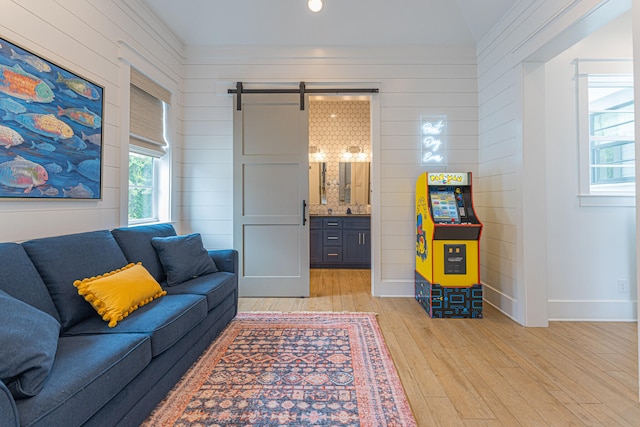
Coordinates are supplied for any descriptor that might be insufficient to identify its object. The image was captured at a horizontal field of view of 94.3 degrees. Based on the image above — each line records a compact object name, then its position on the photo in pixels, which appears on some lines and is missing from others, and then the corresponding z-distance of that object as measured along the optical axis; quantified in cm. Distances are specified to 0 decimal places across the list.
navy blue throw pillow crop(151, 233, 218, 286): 248
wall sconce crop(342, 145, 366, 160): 579
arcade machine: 298
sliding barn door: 367
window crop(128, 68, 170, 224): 292
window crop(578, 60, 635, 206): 286
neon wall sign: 369
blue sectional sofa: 106
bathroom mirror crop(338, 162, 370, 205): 580
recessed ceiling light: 250
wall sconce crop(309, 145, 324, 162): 581
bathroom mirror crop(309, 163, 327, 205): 581
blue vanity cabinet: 532
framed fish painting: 170
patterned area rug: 159
